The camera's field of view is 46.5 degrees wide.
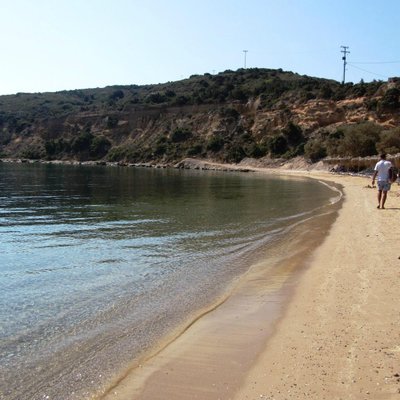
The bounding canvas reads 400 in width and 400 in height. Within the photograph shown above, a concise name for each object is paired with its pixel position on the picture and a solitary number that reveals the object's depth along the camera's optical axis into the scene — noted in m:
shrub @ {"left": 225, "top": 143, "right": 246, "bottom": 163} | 85.38
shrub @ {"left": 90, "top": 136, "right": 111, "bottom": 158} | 107.19
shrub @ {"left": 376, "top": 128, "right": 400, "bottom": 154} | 53.31
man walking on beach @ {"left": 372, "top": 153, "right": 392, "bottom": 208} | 18.95
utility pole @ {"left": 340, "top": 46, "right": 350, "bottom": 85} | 102.12
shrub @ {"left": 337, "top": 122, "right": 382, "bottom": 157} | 58.50
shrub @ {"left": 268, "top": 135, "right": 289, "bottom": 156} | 80.19
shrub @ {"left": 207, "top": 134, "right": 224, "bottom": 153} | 90.78
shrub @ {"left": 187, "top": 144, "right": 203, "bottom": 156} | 92.06
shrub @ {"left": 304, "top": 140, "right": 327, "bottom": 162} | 70.00
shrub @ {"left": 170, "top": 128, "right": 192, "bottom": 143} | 98.25
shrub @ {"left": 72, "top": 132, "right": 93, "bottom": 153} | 109.25
